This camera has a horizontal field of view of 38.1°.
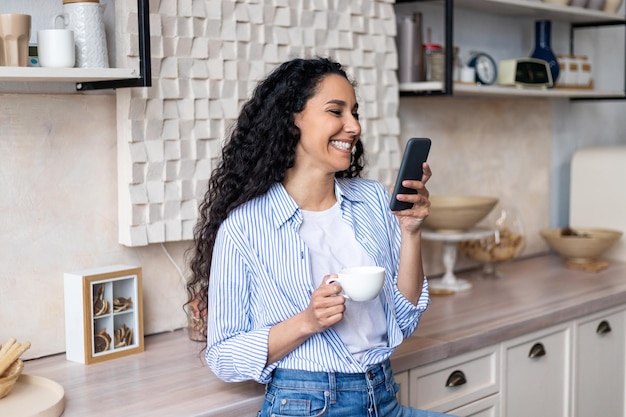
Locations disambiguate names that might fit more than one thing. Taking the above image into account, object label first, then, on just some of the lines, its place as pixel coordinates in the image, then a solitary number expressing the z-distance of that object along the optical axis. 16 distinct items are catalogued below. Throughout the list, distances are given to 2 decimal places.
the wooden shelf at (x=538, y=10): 3.00
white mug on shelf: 1.85
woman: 1.79
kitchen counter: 1.82
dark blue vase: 3.28
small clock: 3.05
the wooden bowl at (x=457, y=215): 2.86
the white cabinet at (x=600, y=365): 2.78
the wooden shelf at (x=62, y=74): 1.78
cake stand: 2.89
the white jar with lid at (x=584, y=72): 3.43
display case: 2.08
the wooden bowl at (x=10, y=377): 1.78
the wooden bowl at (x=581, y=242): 3.25
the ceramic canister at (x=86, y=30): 1.94
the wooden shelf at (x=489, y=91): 2.80
